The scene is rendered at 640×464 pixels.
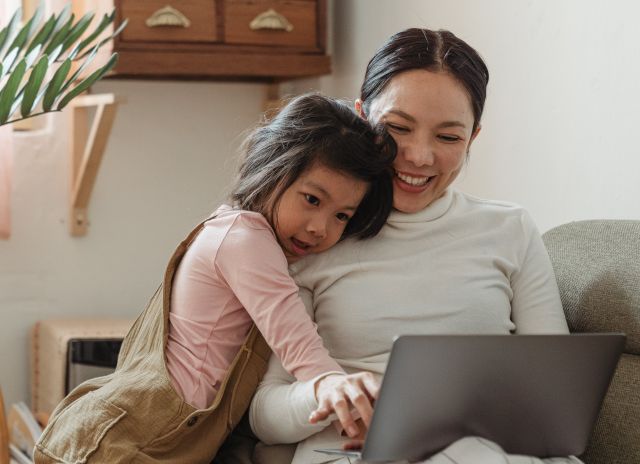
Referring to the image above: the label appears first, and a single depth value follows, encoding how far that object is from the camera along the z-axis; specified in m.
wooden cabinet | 2.44
